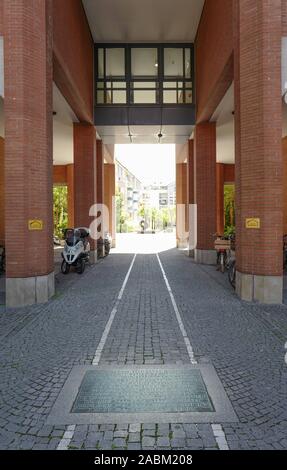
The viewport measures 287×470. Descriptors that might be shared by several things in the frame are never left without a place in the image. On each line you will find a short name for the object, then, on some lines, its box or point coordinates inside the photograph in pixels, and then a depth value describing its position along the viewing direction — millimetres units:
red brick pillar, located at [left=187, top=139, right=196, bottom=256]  17422
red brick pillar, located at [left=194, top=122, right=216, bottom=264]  15367
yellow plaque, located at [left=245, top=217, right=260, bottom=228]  7895
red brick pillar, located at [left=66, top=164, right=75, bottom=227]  29125
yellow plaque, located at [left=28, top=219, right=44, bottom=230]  7926
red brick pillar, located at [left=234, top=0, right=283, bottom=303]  7641
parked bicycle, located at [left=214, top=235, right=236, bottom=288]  11711
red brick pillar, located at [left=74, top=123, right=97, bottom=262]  15672
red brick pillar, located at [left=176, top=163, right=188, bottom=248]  23266
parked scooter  12352
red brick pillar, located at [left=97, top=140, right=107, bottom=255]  17847
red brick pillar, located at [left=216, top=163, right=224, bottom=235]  28109
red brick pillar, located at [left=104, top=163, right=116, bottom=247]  23469
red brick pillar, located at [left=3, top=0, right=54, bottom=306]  7695
